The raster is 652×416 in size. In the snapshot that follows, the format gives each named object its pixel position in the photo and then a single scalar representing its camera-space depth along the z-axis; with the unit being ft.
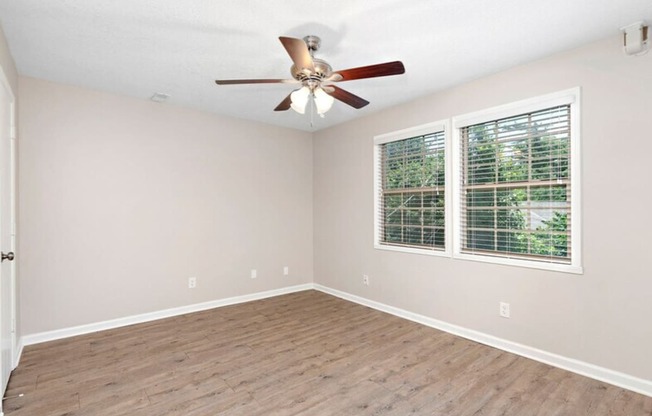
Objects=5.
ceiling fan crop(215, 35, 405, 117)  6.54
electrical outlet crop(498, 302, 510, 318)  9.97
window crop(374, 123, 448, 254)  12.10
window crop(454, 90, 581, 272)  8.96
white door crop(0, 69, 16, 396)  7.52
